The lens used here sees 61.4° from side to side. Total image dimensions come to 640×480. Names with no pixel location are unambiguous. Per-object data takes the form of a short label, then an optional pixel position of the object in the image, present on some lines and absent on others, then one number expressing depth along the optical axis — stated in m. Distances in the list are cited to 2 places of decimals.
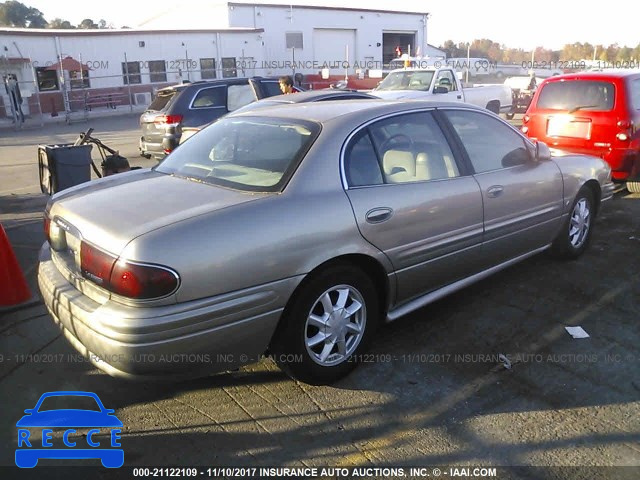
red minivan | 7.14
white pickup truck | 12.88
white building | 23.05
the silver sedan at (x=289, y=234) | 2.58
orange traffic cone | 4.26
